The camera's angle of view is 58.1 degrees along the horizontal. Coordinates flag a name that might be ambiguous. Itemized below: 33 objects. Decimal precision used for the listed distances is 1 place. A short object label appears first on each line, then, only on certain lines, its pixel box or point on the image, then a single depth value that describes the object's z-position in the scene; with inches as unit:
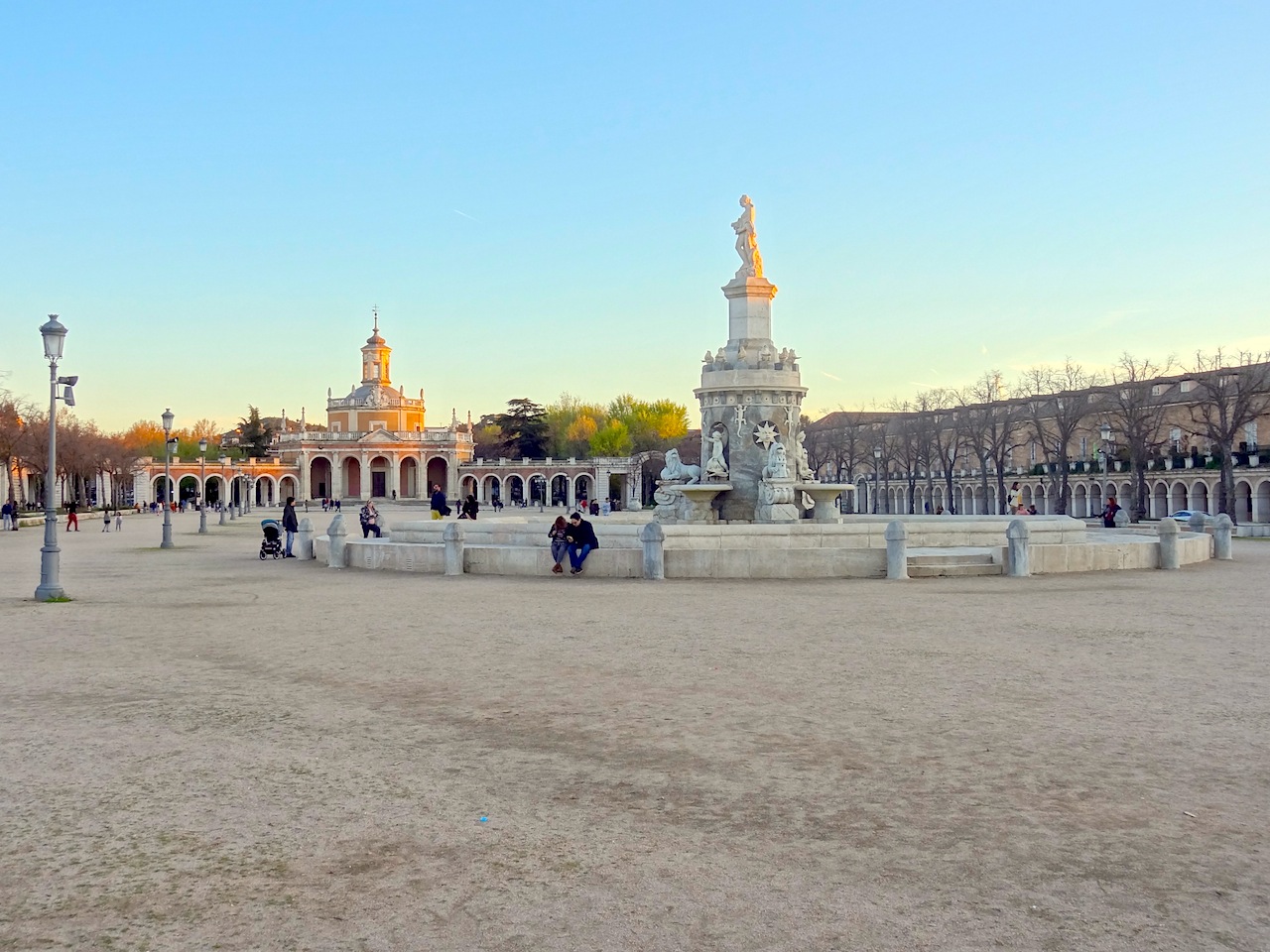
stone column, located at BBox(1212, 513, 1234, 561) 959.6
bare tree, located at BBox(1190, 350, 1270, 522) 1840.6
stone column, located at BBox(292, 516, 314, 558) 1042.7
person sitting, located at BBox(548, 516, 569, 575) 784.9
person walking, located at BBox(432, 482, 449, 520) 1347.2
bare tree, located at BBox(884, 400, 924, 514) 3061.0
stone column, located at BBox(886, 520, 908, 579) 737.0
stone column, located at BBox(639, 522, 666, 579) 756.0
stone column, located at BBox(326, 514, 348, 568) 920.9
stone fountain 976.9
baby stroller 1036.5
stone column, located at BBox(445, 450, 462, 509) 4736.7
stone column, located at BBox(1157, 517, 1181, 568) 836.6
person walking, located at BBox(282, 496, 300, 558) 1095.4
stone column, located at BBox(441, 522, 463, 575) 820.0
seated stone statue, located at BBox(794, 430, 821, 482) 988.3
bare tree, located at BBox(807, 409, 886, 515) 3294.8
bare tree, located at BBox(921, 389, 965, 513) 2893.7
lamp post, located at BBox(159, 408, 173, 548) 1294.3
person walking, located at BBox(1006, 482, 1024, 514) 1688.0
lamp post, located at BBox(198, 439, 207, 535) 1678.9
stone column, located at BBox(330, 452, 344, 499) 4726.9
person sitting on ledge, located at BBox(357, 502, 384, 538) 1140.4
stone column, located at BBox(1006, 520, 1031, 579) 764.6
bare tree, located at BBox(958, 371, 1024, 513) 2645.2
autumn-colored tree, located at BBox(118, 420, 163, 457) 4928.6
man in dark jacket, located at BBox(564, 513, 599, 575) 783.7
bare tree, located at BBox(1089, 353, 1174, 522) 2145.7
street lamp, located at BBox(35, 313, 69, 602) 657.0
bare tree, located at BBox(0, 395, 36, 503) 2055.9
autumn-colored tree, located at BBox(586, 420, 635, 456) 4773.6
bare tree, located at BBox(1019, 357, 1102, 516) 2491.4
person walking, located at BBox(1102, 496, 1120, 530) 1358.3
